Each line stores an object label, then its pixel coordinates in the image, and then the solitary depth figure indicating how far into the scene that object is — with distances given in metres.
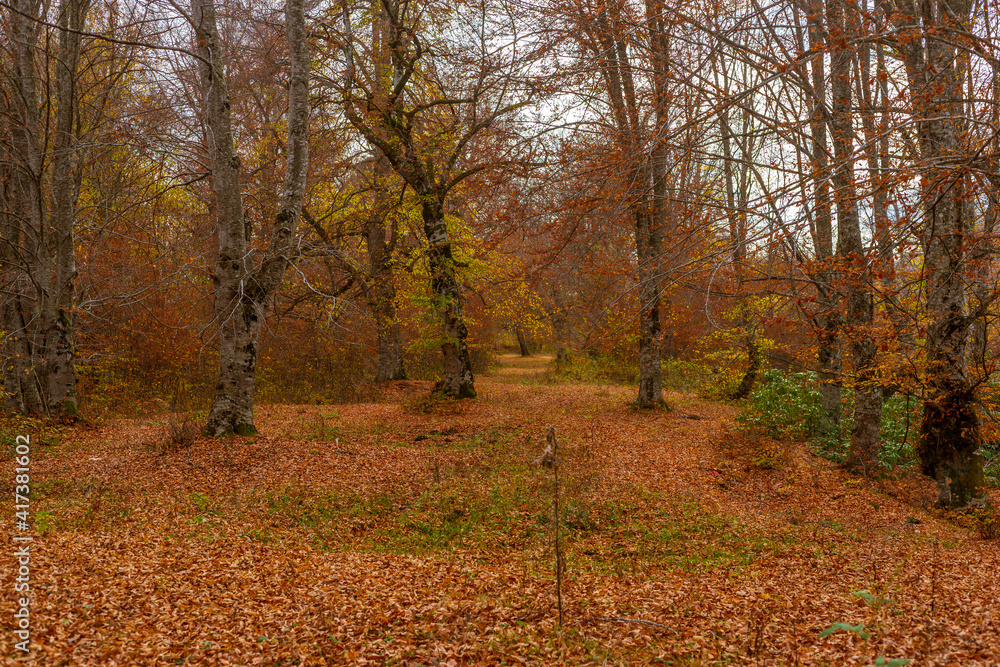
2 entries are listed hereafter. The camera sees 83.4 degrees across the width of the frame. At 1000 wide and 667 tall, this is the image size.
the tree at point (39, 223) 10.29
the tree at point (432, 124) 13.53
